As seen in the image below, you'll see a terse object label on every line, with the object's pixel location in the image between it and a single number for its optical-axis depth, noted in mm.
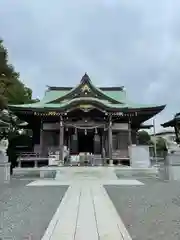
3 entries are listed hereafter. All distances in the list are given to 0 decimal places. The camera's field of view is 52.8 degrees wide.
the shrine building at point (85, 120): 12926
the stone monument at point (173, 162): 8594
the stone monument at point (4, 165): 8323
